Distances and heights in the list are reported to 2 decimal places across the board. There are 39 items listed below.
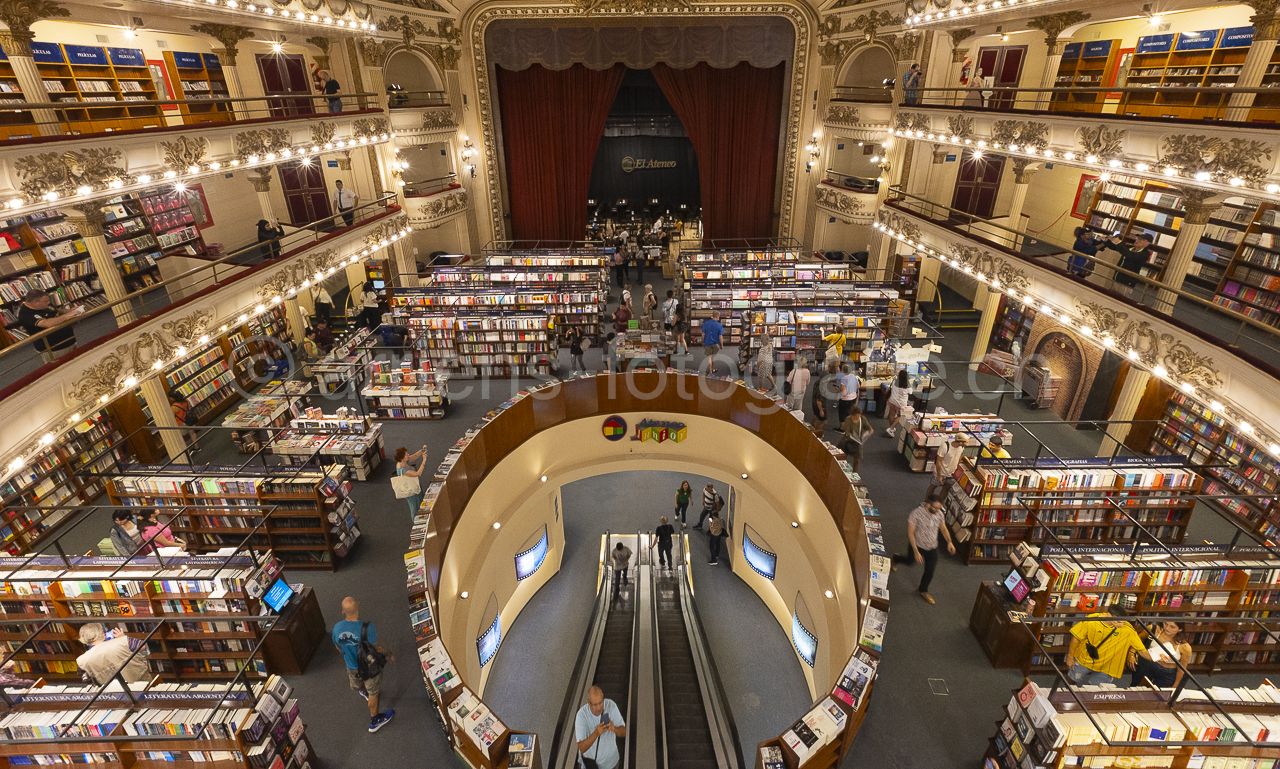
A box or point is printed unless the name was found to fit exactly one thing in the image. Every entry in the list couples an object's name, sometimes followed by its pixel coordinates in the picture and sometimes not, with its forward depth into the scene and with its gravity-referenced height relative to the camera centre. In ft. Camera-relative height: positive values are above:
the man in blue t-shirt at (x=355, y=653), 16.60 -13.56
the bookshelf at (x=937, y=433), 27.20 -13.12
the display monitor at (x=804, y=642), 26.56 -22.25
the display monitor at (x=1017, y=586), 18.48 -13.35
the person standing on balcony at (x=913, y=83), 41.16 +3.43
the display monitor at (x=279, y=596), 19.20 -14.03
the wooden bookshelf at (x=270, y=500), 23.61 -13.78
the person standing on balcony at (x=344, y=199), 42.23 -4.07
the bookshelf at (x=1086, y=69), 37.06 +3.97
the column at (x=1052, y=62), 32.86 +3.73
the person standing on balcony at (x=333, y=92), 40.09 +3.00
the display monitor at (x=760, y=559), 32.09 -22.07
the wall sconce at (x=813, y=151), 55.93 -1.41
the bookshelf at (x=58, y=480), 25.82 -14.87
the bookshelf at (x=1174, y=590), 18.39 -13.52
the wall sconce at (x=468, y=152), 56.65 -1.31
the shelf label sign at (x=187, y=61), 37.68 +4.76
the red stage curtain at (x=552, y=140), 57.93 -0.26
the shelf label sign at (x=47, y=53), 29.63 +4.17
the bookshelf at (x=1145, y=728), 13.53 -12.91
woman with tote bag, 24.70 -13.33
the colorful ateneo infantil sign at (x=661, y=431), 33.96 -15.89
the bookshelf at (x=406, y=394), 33.99 -13.67
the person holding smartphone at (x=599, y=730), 15.97 -15.08
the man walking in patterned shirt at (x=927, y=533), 20.66 -13.24
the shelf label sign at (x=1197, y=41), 29.99 +4.49
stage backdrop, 74.13 -4.23
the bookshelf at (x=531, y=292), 41.83 -10.59
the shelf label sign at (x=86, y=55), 31.32 +4.33
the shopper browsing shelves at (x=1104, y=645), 16.30 -13.31
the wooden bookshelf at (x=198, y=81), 37.58 +3.64
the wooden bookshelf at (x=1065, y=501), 22.62 -13.36
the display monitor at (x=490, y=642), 26.94 -22.58
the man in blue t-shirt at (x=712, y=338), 38.11 -12.26
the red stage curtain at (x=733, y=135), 57.72 +0.07
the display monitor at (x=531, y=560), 32.45 -22.30
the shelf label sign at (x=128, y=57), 33.45 +4.46
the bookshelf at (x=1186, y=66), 29.22 +3.33
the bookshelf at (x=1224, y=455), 25.73 -14.23
